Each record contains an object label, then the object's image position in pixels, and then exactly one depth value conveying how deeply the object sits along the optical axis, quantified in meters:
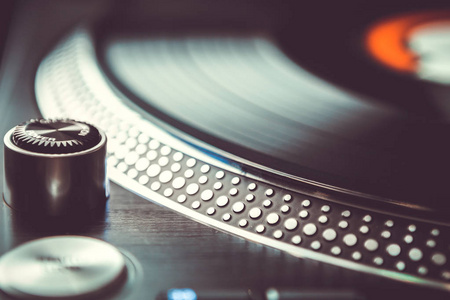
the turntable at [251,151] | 0.23
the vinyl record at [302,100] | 0.26
